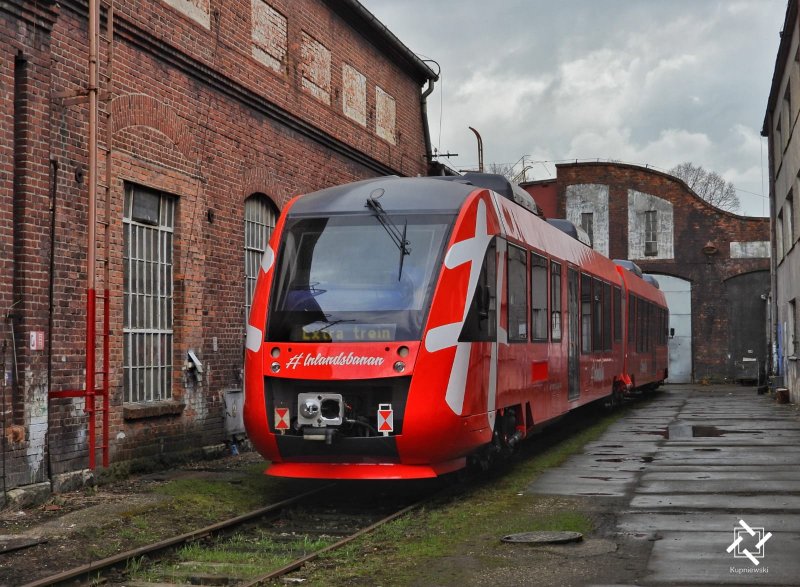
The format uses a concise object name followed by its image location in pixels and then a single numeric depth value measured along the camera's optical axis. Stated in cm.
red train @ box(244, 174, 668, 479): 945
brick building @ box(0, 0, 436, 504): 1017
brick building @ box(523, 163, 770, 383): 4109
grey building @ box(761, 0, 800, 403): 2508
